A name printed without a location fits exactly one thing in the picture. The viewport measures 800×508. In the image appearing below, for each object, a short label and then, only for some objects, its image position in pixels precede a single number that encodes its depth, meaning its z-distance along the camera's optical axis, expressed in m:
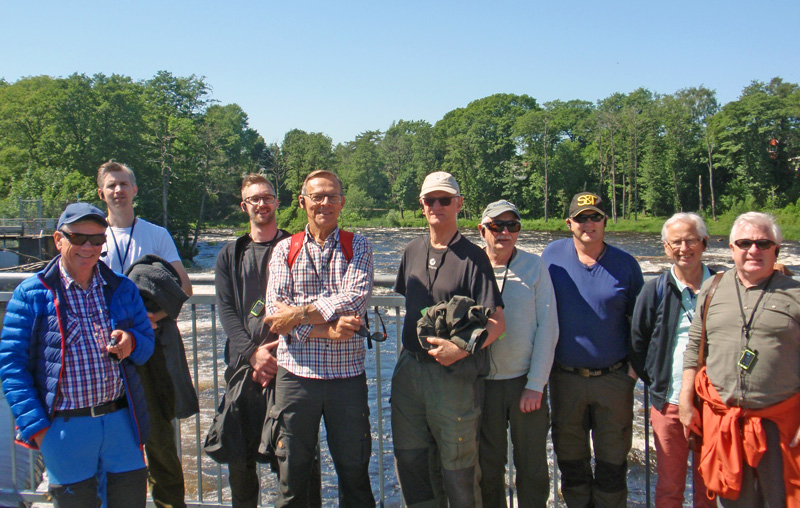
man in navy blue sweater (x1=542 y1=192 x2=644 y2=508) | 3.08
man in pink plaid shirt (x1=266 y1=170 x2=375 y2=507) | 2.84
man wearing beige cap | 2.82
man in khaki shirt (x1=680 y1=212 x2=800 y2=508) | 2.61
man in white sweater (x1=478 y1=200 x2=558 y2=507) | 3.04
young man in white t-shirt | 3.16
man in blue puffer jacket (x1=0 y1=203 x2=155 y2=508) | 2.43
